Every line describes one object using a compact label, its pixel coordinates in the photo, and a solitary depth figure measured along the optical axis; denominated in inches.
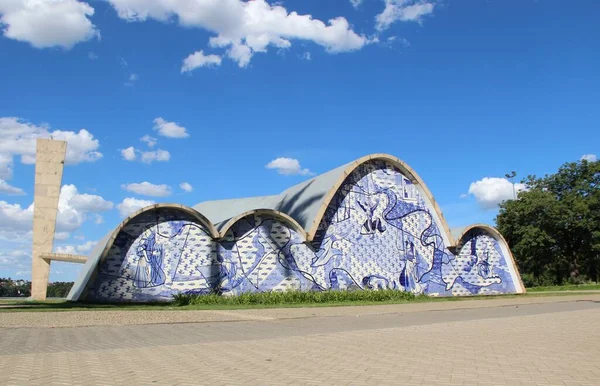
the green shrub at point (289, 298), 807.7
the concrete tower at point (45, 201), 1035.9
